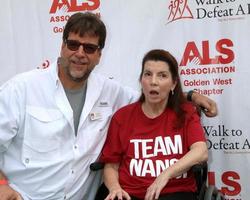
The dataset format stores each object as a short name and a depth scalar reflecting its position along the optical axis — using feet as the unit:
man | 6.35
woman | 6.25
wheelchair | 5.87
